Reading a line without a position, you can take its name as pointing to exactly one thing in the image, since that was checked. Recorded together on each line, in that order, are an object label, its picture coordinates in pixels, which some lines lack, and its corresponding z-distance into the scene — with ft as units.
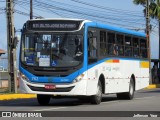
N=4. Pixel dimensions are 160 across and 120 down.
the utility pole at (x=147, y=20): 171.93
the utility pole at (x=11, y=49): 103.91
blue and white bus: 67.36
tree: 182.47
